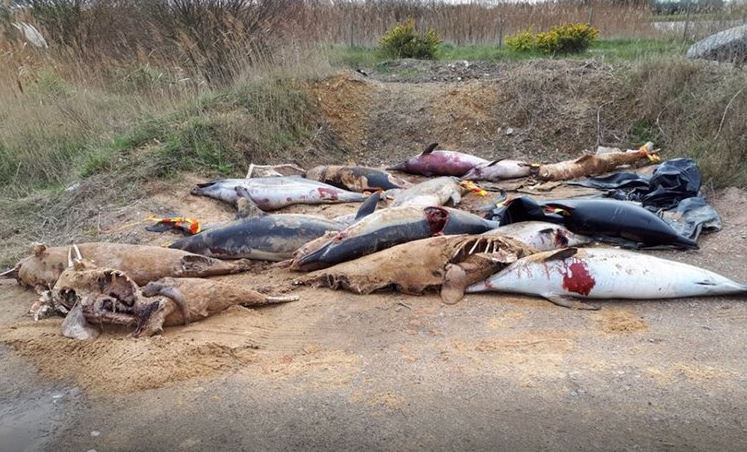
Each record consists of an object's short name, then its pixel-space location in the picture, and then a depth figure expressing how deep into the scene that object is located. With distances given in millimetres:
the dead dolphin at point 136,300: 4289
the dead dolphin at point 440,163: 8656
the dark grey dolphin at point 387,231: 5203
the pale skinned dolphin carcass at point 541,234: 5391
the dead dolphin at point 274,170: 7973
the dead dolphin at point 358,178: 7988
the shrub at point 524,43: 13984
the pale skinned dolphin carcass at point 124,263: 5148
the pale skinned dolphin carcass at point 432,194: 6663
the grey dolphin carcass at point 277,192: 7191
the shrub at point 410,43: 14258
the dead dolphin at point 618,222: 5598
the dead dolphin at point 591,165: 8148
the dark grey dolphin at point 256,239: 5637
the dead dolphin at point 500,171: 8344
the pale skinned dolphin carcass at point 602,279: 4582
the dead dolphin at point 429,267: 4805
